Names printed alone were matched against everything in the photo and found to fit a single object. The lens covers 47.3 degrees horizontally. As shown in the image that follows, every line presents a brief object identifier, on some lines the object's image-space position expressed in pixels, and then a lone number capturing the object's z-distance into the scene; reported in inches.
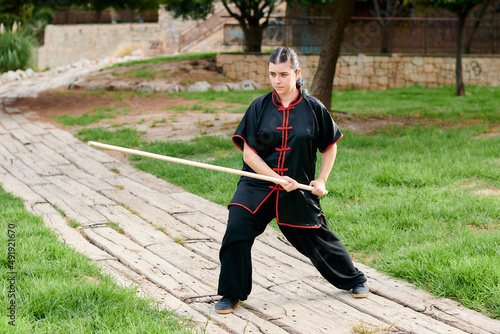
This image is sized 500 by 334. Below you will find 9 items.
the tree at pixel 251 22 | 779.4
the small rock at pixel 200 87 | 678.5
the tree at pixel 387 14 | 767.1
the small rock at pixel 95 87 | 700.7
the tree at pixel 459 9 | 554.0
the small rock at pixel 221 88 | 687.1
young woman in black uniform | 137.4
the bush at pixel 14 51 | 911.7
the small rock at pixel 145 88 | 668.1
